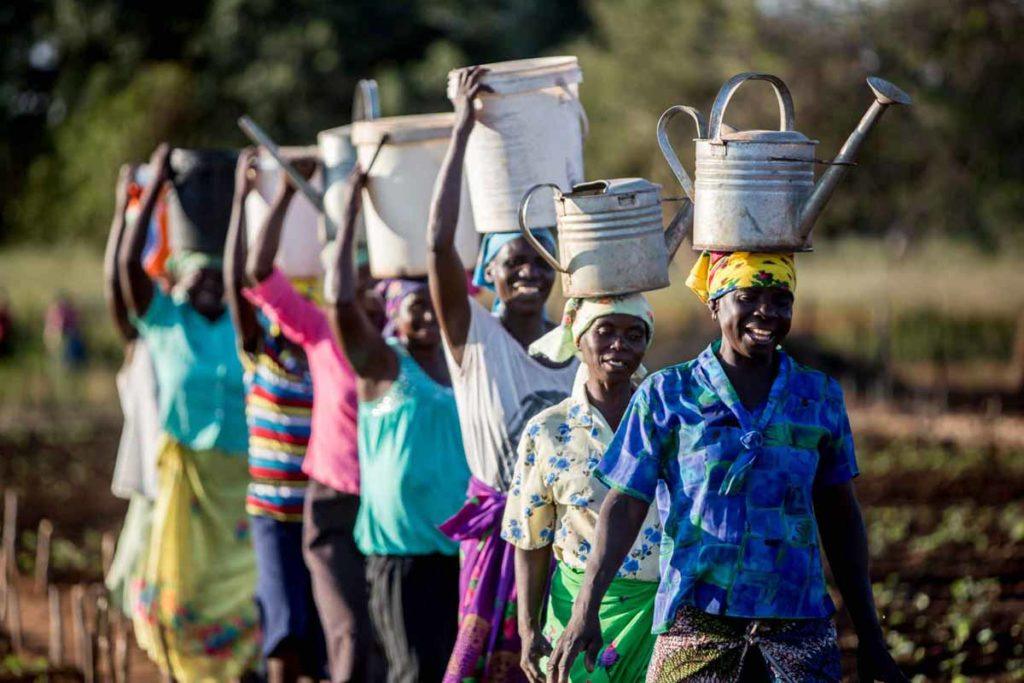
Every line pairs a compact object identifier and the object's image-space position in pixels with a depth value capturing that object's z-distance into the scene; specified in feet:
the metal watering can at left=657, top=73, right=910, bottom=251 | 25.81
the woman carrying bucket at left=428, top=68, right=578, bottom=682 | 31.42
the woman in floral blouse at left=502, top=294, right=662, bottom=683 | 27.53
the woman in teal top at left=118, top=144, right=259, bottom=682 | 47.29
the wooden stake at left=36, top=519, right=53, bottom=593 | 62.49
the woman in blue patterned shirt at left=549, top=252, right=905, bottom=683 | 24.27
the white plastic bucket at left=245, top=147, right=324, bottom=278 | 46.37
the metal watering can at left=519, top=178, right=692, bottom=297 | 27.94
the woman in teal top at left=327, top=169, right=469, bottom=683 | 36.27
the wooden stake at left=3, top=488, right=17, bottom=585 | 65.04
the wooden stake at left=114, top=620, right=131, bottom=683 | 47.93
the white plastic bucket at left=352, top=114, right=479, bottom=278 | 36.86
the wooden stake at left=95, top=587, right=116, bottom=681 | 47.44
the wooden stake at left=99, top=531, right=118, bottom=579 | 60.85
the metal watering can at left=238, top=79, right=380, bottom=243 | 41.32
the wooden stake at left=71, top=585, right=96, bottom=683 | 47.78
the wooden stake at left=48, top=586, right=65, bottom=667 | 52.80
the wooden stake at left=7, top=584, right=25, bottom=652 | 57.57
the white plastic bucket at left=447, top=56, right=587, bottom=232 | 32.73
